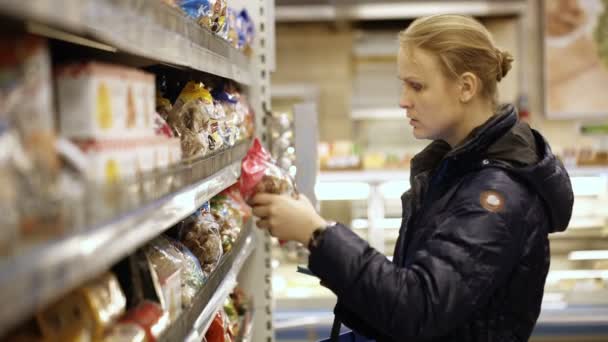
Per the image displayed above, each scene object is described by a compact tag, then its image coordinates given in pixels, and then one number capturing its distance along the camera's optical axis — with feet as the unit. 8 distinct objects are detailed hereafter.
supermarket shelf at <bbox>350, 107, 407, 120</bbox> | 22.22
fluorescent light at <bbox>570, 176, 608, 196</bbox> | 14.21
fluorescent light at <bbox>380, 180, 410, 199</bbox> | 14.35
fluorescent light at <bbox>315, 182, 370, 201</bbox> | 14.62
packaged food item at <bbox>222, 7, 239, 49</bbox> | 6.71
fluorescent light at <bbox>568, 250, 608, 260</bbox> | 14.40
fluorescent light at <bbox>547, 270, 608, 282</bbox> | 14.25
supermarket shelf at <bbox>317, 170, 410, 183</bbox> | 14.28
